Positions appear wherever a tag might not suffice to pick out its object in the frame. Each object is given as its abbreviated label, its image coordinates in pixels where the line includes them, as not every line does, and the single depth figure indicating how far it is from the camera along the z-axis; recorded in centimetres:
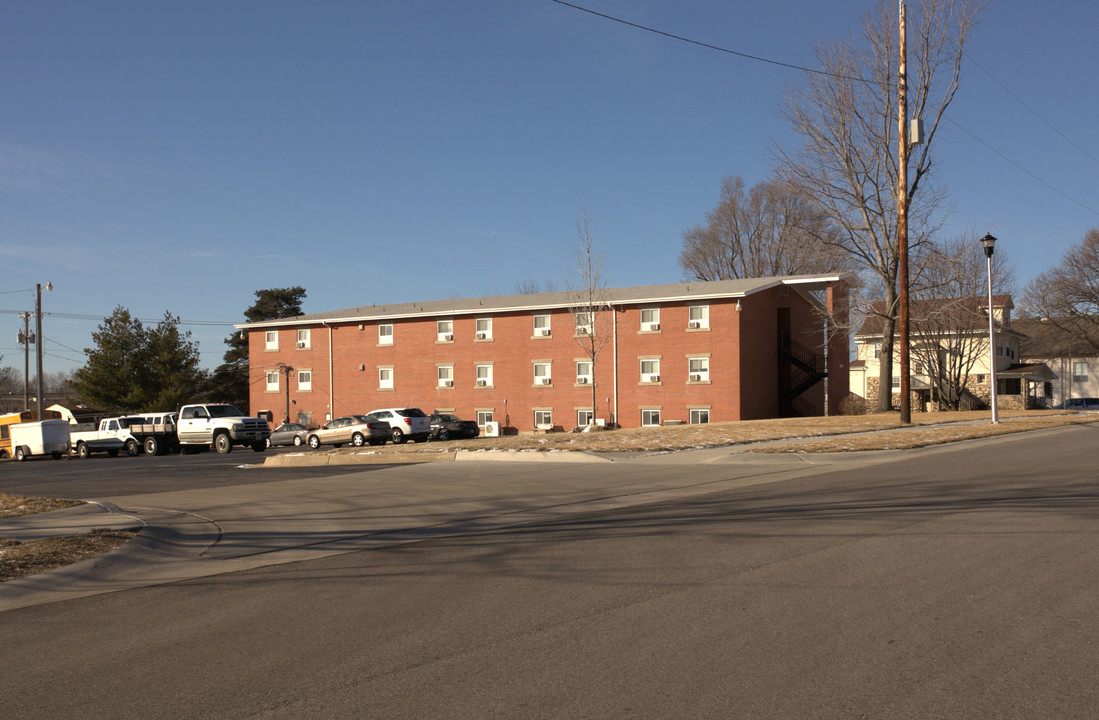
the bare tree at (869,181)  3547
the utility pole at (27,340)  5153
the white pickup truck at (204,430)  3525
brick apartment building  4066
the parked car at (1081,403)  6246
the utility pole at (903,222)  2730
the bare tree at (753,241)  5988
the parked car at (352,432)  3462
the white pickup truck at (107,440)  3856
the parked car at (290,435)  4238
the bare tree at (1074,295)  6134
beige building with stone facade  4734
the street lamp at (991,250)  2873
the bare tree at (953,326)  4288
